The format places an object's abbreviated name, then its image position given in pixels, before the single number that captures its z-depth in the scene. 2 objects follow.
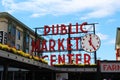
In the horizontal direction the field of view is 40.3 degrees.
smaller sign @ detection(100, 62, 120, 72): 19.16
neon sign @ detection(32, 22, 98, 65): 23.30
